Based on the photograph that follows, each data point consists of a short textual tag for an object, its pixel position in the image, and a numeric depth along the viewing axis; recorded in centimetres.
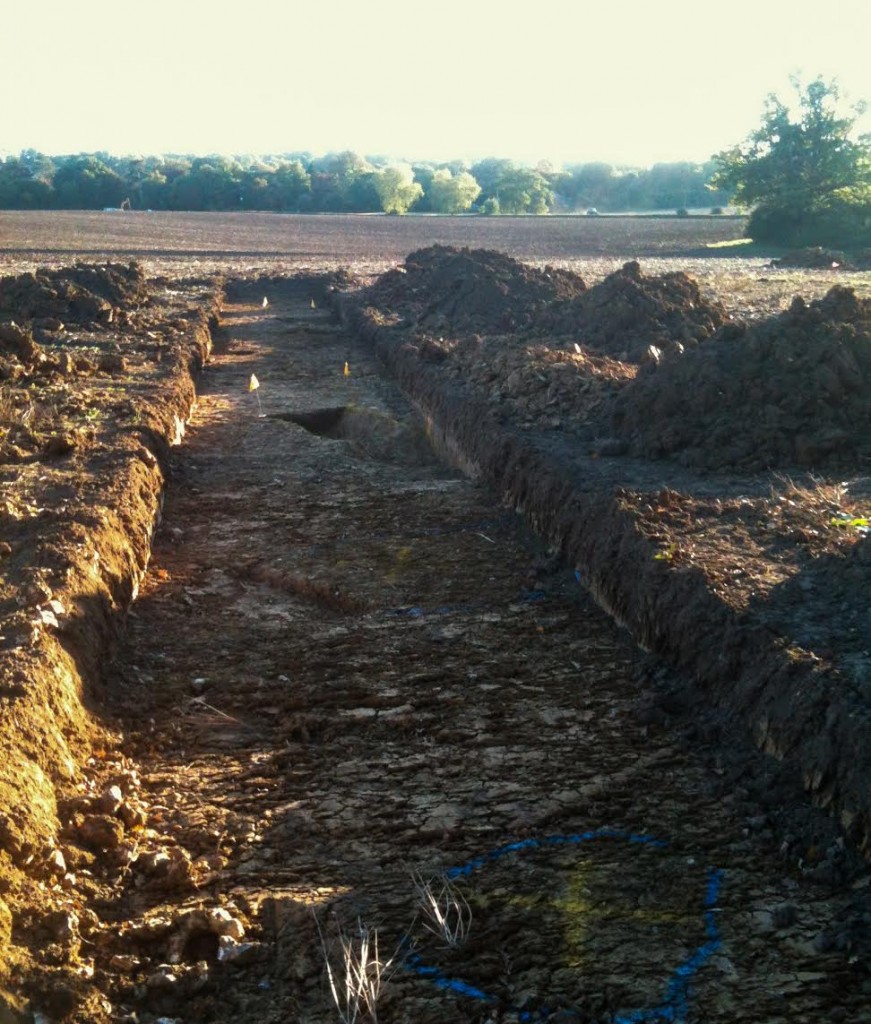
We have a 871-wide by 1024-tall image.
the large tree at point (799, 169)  3934
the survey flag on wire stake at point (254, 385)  1412
